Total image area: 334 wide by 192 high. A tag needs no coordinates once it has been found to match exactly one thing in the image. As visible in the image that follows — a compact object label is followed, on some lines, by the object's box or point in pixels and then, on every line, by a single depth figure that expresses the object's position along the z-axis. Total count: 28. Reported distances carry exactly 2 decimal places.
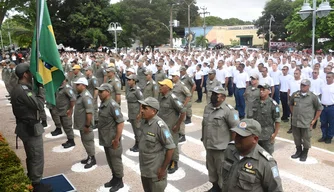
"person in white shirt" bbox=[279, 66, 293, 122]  9.83
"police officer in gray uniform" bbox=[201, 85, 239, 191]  4.85
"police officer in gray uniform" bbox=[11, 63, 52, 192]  4.66
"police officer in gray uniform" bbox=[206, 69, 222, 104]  8.76
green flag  4.61
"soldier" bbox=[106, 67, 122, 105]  8.58
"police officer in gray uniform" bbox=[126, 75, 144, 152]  7.30
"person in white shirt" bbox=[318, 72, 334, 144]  7.69
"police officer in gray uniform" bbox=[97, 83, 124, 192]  5.11
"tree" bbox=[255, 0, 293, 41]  54.16
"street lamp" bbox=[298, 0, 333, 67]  10.49
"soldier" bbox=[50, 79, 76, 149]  7.47
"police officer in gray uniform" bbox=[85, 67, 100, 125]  9.15
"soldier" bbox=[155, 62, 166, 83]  11.38
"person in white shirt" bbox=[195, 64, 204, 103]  13.16
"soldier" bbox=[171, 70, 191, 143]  7.75
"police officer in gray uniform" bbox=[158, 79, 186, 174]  5.98
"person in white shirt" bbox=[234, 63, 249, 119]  10.25
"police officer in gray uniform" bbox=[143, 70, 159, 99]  8.90
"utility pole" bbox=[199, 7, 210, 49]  41.50
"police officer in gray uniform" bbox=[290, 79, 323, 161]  6.40
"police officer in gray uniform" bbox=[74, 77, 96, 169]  5.99
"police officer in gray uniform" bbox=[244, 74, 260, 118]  7.25
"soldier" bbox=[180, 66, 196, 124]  9.62
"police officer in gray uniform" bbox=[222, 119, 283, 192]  2.76
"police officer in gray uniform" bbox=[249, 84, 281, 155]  5.52
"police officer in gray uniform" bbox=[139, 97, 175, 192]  4.01
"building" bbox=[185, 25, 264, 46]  69.38
